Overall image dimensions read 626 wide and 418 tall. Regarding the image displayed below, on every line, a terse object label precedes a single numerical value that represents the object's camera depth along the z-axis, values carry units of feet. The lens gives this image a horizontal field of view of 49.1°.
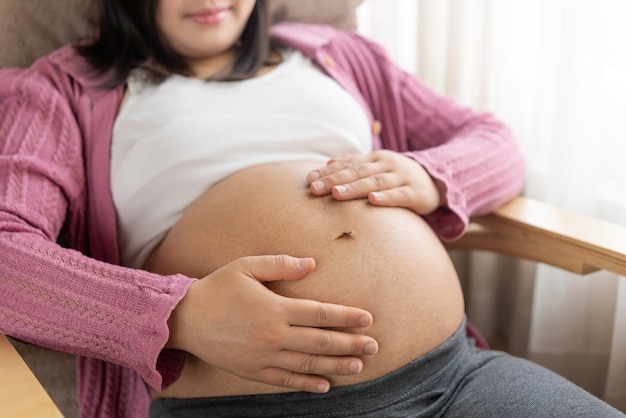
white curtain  4.01
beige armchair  3.62
